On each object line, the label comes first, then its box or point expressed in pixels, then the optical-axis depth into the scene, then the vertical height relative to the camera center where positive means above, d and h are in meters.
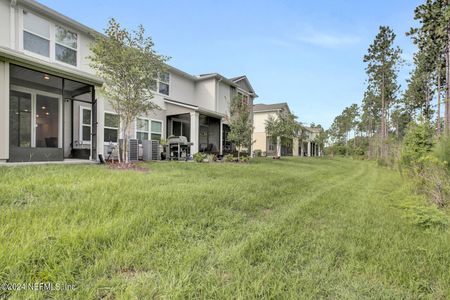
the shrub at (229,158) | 14.29 -0.54
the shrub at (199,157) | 12.16 -0.42
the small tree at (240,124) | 14.23 +1.61
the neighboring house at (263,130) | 29.81 +2.65
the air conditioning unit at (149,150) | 11.91 -0.05
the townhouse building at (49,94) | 7.27 +2.31
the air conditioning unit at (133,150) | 10.88 -0.05
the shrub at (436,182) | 5.21 -0.80
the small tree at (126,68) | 7.80 +2.89
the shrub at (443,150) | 5.79 +0.00
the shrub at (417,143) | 8.45 +0.29
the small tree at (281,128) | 20.36 +1.95
